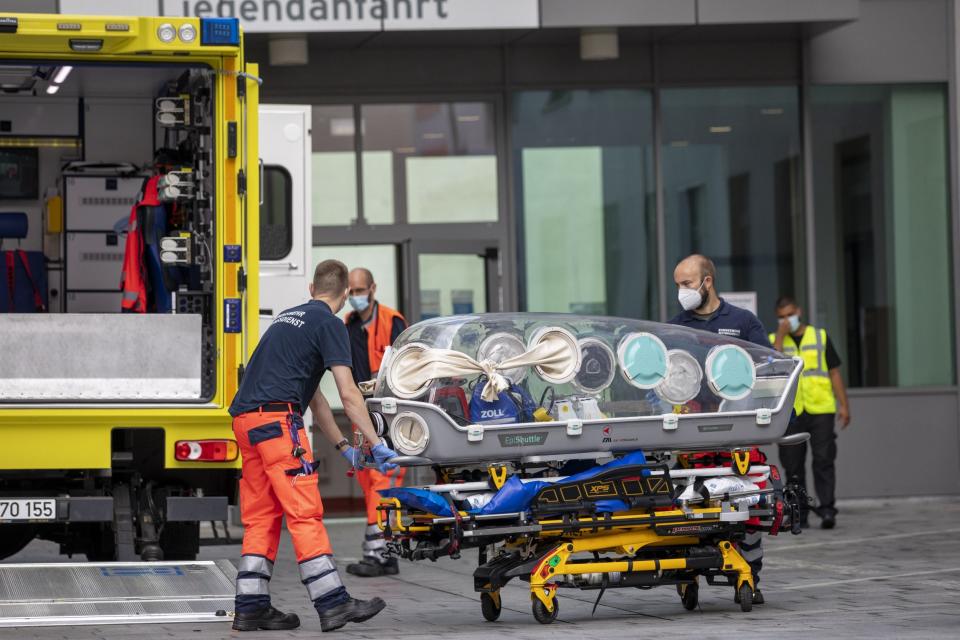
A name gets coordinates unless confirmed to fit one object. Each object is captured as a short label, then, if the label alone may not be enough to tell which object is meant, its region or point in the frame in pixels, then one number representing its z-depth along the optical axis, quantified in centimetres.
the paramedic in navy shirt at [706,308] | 1709
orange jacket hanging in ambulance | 1978
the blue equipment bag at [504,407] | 1519
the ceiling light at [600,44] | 2775
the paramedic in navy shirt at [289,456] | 1494
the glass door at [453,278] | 2833
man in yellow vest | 2533
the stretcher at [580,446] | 1509
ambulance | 1733
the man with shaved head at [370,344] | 2042
